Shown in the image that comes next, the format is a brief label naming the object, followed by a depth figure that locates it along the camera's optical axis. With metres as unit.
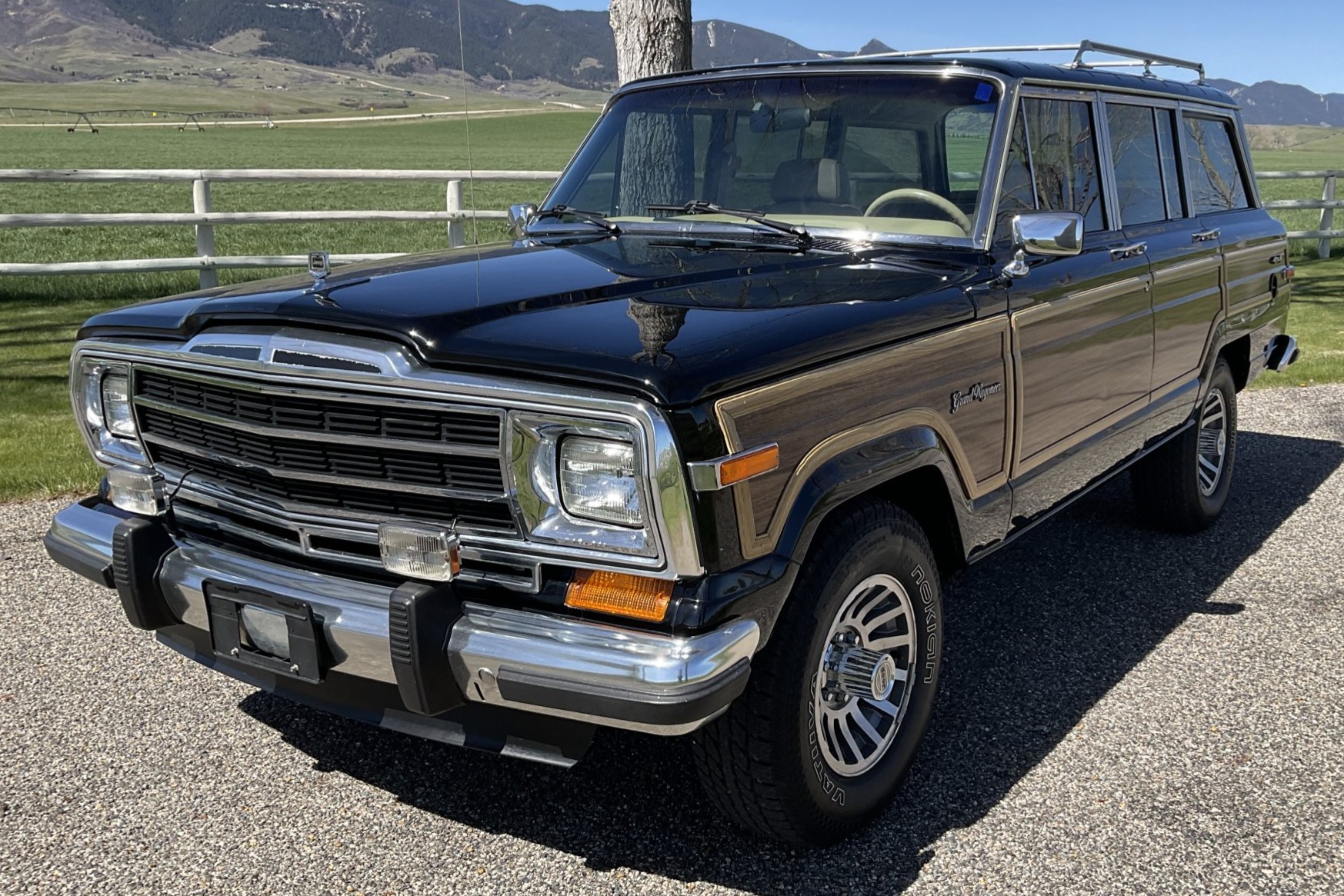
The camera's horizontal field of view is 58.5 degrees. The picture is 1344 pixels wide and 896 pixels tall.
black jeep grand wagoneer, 2.44
